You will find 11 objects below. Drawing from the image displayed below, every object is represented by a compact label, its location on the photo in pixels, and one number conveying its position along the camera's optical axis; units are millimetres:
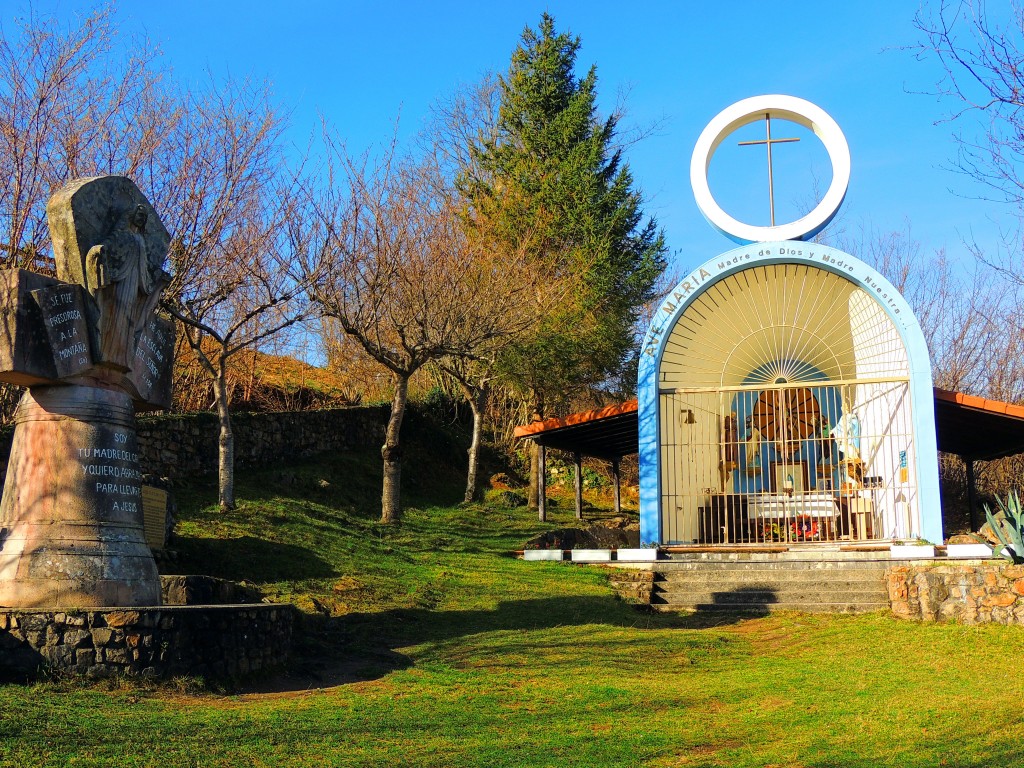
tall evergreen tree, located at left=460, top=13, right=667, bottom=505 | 24250
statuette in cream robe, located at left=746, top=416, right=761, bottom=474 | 17097
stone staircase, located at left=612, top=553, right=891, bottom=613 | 13320
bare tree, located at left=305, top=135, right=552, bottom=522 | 17328
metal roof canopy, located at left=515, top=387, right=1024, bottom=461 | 15773
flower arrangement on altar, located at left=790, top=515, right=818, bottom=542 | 15977
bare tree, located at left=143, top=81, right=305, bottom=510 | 15945
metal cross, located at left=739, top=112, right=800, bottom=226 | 16816
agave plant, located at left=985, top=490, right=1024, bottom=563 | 11575
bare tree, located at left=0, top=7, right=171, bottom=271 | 13922
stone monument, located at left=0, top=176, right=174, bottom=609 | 8164
